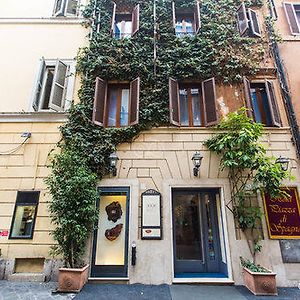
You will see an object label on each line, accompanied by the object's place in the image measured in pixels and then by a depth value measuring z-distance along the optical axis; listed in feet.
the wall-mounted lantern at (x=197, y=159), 19.94
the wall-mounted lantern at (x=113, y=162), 20.43
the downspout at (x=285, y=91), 22.27
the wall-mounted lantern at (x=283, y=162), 19.60
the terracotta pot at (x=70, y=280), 16.06
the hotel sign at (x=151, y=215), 19.22
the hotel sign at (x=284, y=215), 19.35
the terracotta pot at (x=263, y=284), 15.79
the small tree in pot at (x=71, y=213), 17.25
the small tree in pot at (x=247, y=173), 17.97
